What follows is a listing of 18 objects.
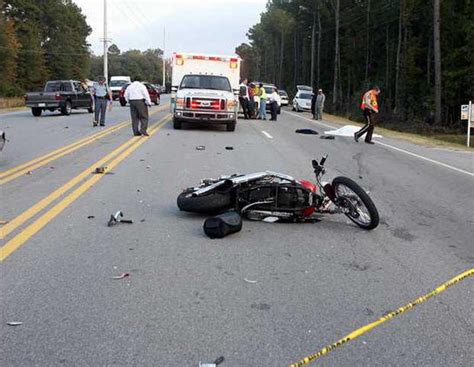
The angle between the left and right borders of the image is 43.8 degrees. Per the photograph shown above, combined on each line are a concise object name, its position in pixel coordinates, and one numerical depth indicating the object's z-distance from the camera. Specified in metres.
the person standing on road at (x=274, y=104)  28.98
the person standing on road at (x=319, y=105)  32.34
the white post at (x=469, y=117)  20.51
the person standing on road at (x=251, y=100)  28.73
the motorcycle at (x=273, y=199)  6.80
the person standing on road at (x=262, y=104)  29.48
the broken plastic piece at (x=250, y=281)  4.87
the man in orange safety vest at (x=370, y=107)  17.69
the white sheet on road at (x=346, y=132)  21.61
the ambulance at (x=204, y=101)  19.23
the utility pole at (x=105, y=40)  59.81
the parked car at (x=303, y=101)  44.47
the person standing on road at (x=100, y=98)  20.28
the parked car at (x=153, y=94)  42.17
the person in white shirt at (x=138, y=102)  16.86
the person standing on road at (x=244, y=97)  27.73
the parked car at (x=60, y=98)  27.39
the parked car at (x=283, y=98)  52.54
